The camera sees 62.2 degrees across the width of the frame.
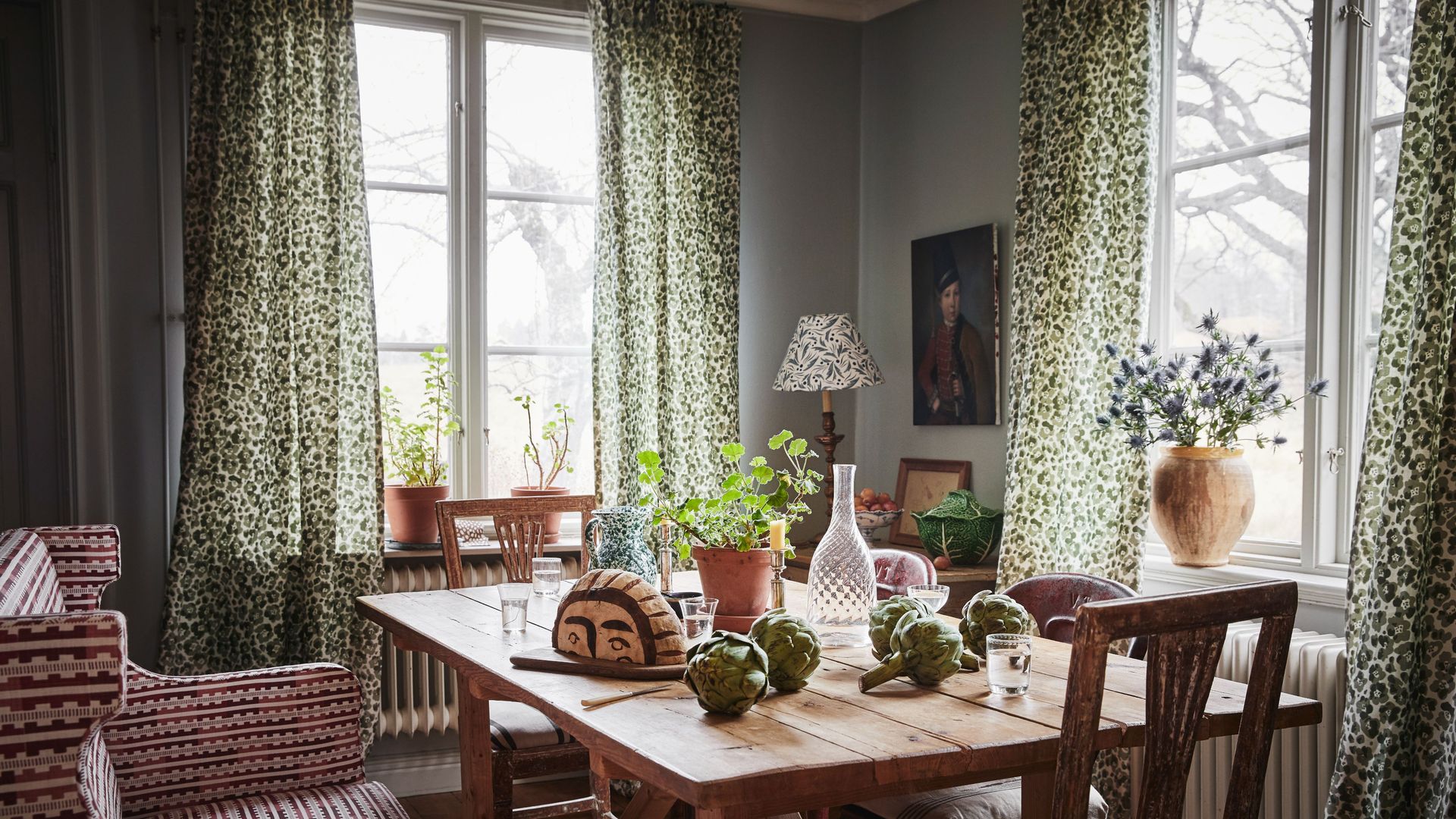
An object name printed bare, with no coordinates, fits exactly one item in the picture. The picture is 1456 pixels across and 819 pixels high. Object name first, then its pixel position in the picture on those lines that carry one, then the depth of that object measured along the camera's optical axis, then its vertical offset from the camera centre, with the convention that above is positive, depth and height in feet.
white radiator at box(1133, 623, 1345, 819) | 9.30 -2.98
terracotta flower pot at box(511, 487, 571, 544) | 13.05 -1.69
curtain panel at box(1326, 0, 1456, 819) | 8.43 -1.24
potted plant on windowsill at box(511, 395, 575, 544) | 13.56 -1.05
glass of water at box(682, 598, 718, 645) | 6.75 -1.43
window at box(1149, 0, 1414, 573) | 9.97 +1.39
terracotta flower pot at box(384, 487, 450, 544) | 12.92 -1.60
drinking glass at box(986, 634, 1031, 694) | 6.23 -1.55
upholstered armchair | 7.46 -2.41
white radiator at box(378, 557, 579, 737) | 12.87 -3.41
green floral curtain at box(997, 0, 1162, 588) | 11.28 +0.85
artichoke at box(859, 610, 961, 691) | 6.40 -1.57
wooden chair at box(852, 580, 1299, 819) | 5.03 -1.43
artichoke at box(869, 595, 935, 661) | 6.80 -1.46
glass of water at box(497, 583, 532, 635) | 7.97 -1.60
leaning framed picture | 13.88 -1.45
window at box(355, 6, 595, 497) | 13.46 +1.73
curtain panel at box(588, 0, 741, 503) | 13.65 +1.43
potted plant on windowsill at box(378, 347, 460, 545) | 12.96 -1.05
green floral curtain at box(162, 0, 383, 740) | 11.87 +0.05
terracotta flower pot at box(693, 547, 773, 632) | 7.87 -1.44
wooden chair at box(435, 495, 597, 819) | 9.32 -2.82
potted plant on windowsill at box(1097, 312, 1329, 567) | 10.15 -0.58
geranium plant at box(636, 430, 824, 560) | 7.85 -0.99
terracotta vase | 10.32 -1.20
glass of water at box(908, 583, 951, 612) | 7.43 -1.43
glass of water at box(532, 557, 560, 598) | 8.93 -1.57
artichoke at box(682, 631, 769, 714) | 5.74 -1.49
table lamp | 13.70 +0.05
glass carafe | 7.57 -1.40
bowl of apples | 13.32 -1.66
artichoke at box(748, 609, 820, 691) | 6.22 -1.47
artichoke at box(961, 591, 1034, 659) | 6.97 -1.49
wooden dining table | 5.01 -1.73
